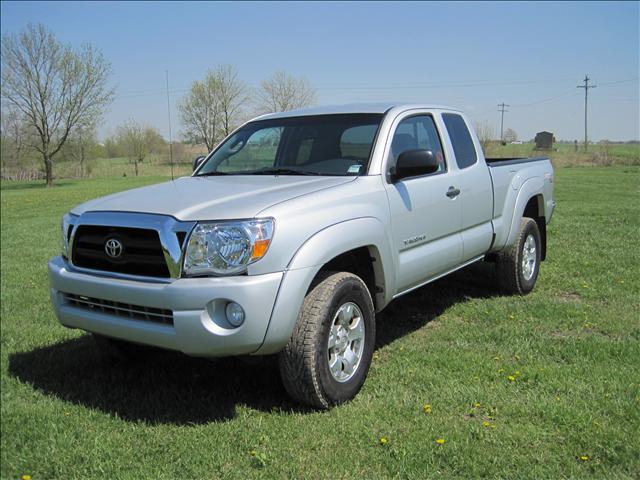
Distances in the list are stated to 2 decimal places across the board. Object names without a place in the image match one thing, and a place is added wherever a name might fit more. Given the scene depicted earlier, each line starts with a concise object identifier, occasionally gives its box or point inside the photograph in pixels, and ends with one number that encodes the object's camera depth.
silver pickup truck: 3.25
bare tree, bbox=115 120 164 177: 44.82
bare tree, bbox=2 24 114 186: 40.12
